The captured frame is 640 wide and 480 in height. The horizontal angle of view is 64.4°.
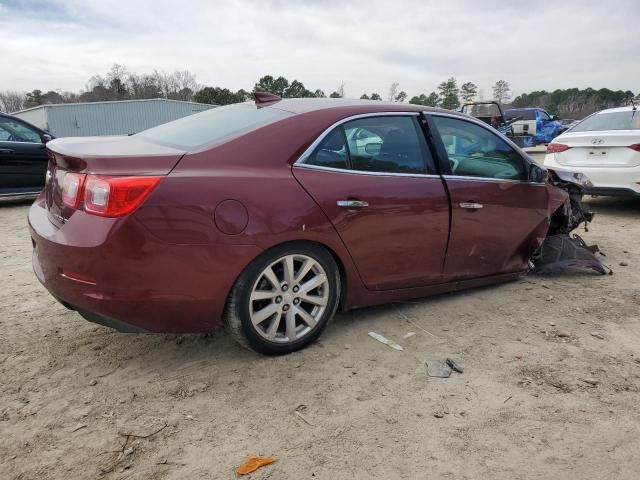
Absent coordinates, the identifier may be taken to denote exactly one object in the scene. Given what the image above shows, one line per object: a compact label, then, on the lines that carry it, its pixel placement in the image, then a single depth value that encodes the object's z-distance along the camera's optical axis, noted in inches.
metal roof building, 1258.6
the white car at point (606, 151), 264.7
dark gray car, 318.0
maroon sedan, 97.7
